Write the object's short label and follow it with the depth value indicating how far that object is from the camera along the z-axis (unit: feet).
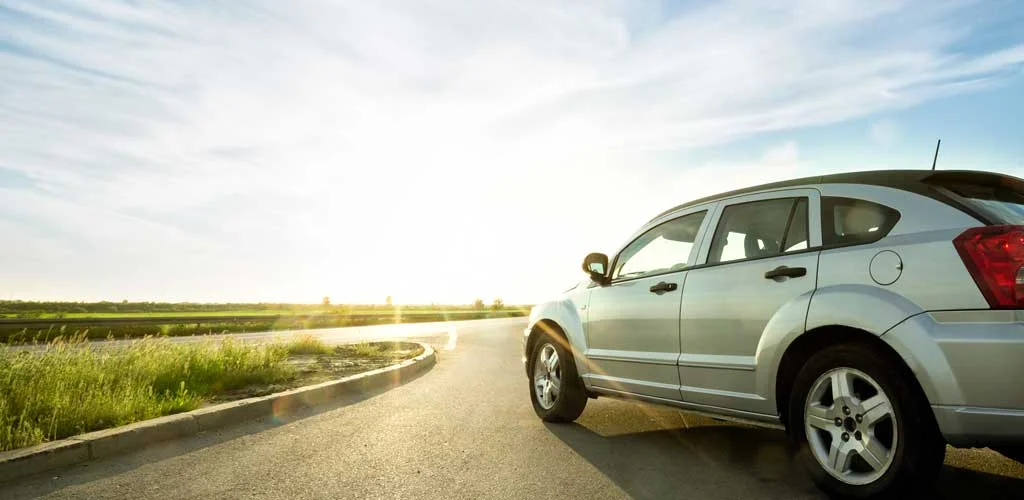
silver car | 10.87
